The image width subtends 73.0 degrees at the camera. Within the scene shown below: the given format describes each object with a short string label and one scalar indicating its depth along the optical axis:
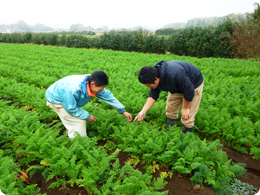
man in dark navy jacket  3.30
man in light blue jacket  3.56
